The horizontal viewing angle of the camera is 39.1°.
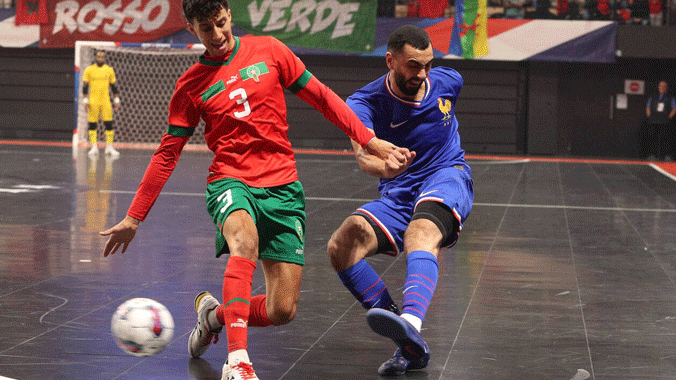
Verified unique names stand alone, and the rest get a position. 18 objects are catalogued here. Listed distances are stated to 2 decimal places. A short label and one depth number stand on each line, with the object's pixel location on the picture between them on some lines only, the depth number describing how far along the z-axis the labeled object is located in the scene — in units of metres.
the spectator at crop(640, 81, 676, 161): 24.78
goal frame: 23.55
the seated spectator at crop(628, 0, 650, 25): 24.59
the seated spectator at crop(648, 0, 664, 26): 24.47
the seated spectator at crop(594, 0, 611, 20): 24.30
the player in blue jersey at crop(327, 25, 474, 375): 4.69
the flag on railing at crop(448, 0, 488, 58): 23.50
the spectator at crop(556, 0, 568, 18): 24.58
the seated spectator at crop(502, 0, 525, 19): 24.62
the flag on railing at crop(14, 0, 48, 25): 24.98
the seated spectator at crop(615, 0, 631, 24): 24.47
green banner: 23.78
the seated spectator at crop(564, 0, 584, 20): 24.56
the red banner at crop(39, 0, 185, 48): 24.36
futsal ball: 4.65
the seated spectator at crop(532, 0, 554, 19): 24.58
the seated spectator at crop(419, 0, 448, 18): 24.26
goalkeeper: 21.44
